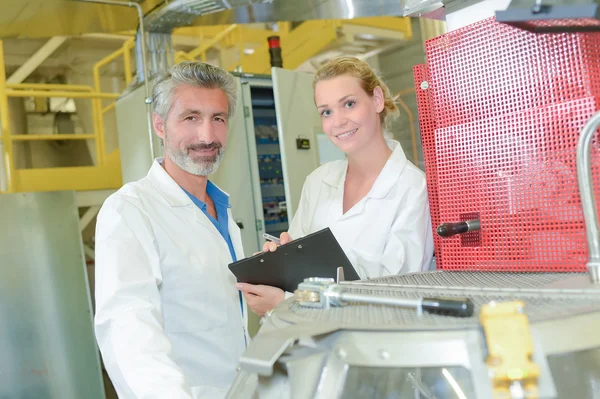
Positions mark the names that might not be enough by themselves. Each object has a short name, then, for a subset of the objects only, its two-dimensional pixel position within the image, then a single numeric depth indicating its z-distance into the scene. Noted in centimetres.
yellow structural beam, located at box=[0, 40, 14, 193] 411
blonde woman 167
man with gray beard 112
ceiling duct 314
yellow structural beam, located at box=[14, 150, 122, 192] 433
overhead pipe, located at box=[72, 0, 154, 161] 321
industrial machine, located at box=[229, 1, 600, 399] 68
